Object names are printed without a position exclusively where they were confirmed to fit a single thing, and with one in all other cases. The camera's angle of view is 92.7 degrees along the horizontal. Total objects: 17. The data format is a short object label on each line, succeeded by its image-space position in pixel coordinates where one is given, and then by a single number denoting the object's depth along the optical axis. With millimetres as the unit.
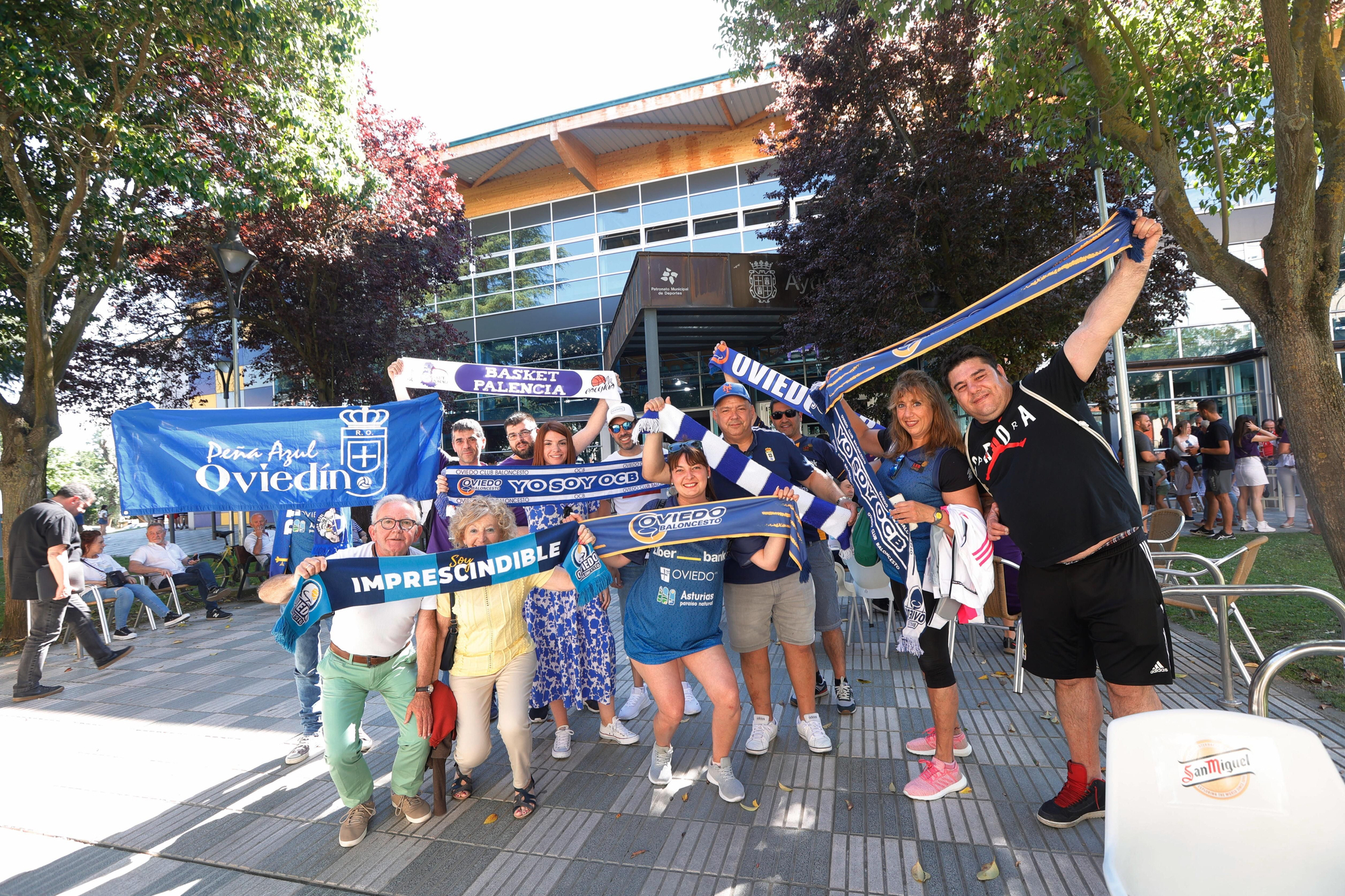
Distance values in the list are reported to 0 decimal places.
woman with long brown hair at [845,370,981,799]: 3131
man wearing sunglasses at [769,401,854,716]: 4270
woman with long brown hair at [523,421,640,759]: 4070
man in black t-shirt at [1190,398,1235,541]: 9588
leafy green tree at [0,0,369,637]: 6348
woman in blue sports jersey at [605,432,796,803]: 3299
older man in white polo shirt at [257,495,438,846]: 3213
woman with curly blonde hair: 3324
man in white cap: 4578
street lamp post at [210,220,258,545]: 8852
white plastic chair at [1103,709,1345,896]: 1589
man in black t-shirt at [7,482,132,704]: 6027
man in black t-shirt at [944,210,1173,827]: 2613
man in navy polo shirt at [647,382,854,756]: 3604
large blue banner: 4852
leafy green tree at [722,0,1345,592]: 4086
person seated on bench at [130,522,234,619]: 9188
